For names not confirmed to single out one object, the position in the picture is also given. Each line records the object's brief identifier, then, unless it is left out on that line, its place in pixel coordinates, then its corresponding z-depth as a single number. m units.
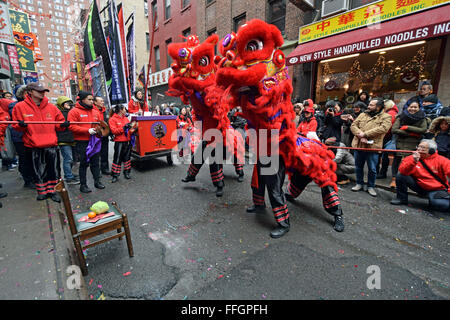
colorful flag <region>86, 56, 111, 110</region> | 5.21
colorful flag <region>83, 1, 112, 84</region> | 5.02
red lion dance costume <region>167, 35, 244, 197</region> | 3.56
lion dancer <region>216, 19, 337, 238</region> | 2.18
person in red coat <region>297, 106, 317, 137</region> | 4.76
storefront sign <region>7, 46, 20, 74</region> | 10.09
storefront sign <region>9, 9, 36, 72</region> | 9.99
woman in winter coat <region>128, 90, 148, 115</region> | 5.76
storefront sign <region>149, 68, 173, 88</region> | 16.31
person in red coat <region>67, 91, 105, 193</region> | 4.19
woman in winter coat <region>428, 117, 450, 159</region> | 3.90
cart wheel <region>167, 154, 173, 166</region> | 6.20
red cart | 5.45
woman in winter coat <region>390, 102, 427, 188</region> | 4.17
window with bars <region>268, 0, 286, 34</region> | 9.30
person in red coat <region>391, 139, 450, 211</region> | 3.41
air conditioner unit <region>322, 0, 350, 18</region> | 7.16
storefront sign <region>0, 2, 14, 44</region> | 6.56
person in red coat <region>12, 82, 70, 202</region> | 3.43
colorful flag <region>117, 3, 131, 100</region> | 4.94
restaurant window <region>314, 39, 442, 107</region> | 6.63
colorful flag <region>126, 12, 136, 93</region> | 5.10
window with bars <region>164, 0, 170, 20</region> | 16.20
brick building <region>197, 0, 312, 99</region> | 8.68
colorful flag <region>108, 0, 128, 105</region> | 4.86
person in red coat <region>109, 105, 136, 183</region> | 4.83
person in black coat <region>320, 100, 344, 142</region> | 5.06
